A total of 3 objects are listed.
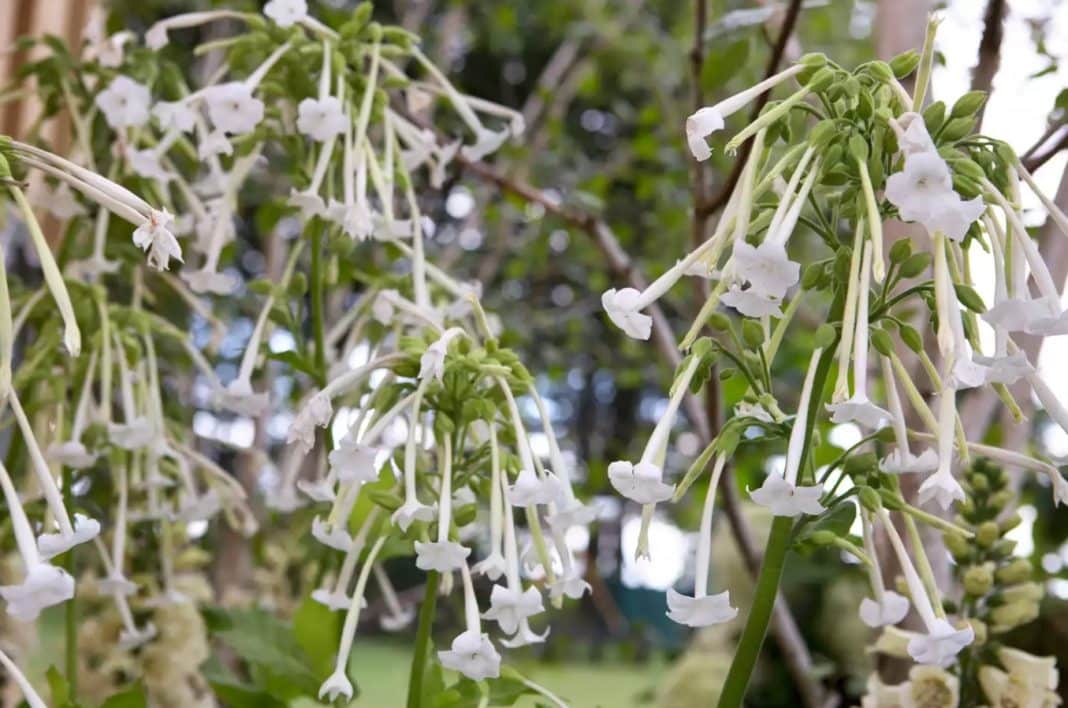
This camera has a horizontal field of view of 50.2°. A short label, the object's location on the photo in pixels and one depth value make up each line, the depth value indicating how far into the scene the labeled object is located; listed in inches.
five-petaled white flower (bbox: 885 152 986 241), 10.7
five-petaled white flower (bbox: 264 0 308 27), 19.5
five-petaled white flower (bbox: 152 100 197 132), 20.1
